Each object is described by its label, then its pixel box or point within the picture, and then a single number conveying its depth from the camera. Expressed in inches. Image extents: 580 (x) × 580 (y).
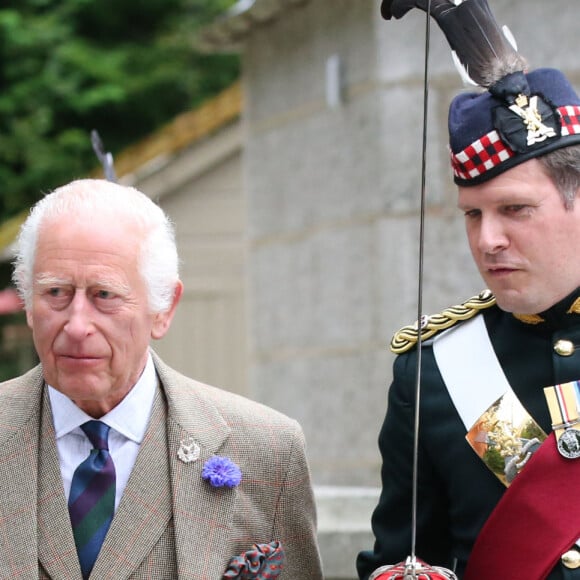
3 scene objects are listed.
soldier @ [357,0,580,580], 251.8
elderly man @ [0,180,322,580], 266.8
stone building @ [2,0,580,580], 448.1
